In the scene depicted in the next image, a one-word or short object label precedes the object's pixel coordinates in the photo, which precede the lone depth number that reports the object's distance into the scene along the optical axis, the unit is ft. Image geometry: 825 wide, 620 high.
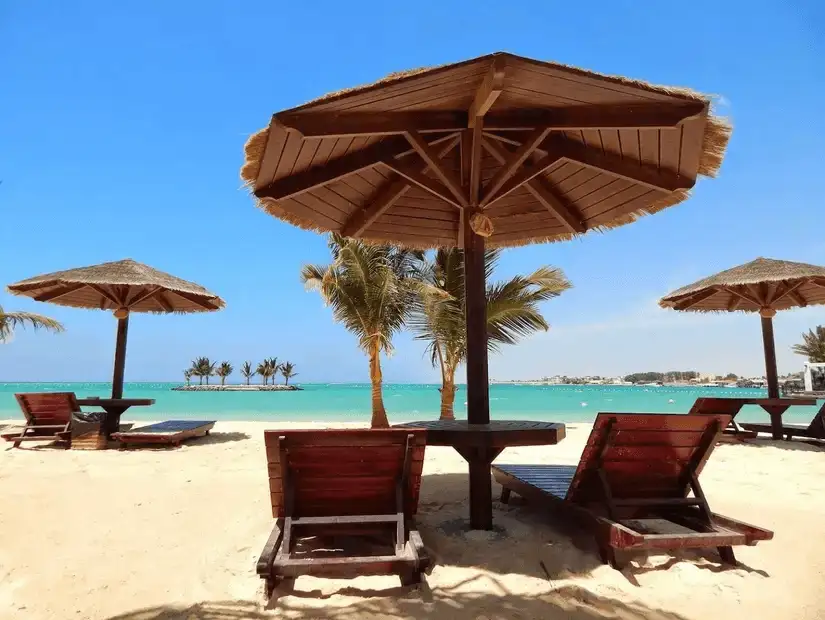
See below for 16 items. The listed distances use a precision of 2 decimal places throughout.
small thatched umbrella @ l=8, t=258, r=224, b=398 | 26.68
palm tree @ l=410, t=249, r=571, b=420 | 37.35
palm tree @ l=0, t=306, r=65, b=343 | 43.88
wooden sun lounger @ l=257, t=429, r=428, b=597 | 9.34
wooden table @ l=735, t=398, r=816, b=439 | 26.84
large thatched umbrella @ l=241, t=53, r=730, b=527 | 9.61
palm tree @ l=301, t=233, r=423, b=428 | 38.47
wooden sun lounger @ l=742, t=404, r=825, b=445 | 26.81
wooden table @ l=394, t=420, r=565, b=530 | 10.06
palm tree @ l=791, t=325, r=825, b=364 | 129.88
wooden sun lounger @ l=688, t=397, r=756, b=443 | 25.16
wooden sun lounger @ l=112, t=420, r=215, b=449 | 24.91
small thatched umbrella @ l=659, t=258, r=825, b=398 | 28.63
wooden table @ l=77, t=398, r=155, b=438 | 25.87
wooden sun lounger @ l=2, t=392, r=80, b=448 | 25.08
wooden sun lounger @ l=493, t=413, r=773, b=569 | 9.43
